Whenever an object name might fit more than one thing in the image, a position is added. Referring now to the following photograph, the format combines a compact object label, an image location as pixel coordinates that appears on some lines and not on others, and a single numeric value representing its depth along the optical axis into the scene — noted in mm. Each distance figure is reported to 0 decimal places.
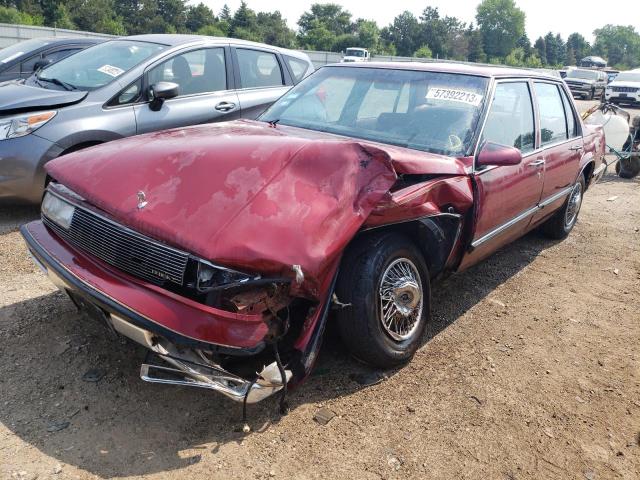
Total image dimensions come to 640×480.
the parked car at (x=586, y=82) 29078
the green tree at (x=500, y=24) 105062
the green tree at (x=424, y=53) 65200
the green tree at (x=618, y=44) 120938
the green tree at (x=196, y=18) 62750
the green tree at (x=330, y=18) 77312
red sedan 2361
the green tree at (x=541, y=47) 104925
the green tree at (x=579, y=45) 113625
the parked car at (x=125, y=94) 4824
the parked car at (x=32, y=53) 7602
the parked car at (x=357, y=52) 41188
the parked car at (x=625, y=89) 23078
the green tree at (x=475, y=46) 86750
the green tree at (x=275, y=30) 61750
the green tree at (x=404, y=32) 80188
